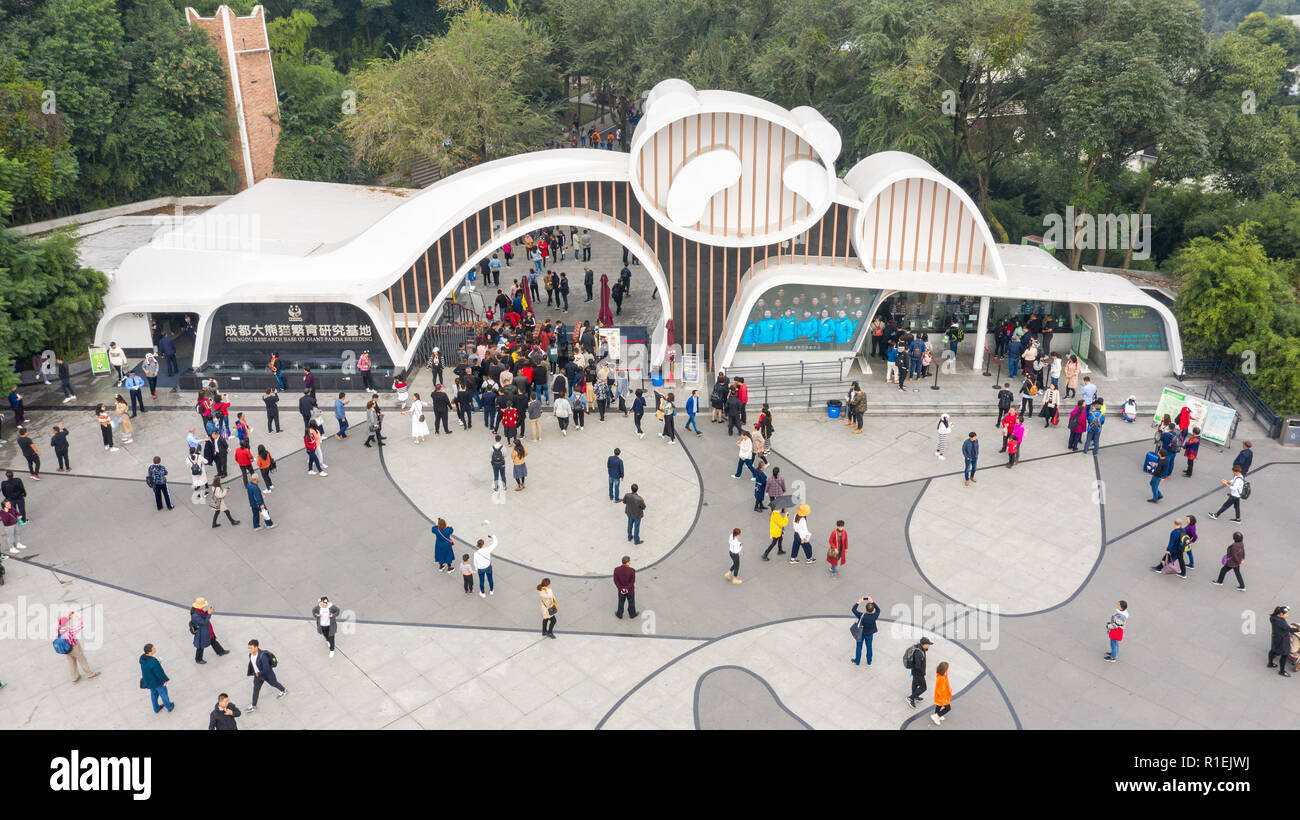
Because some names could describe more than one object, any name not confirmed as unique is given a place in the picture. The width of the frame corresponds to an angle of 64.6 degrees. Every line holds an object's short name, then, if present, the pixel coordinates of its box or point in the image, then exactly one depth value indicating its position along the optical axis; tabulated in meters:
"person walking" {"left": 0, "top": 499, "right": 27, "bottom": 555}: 19.25
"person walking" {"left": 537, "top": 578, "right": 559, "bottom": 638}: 16.72
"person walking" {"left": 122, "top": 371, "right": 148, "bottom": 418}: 24.74
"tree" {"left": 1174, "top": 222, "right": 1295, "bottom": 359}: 26.28
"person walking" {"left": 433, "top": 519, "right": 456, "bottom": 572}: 18.41
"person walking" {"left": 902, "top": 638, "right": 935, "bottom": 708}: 15.08
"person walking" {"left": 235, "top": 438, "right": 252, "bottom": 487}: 21.23
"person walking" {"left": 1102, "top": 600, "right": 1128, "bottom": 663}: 16.15
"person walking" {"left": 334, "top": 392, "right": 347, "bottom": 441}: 23.41
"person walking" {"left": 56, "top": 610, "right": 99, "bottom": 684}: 15.67
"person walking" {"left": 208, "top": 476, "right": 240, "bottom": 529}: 20.20
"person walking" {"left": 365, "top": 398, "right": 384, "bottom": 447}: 23.17
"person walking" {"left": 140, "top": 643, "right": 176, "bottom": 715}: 14.83
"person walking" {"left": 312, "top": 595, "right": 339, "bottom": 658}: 16.30
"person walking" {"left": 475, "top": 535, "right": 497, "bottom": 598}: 17.80
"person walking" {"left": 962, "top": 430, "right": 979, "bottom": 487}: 21.27
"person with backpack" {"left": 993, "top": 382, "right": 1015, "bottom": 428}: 23.73
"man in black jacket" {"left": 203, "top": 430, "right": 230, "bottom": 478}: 21.91
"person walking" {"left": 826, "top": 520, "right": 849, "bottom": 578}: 18.42
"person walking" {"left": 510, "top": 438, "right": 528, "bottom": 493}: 21.17
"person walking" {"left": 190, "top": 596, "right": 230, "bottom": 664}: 16.05
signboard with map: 23.08
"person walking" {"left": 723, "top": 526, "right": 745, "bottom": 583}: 18.05
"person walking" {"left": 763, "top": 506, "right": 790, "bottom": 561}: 18.95
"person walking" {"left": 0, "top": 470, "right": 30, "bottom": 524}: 19.83
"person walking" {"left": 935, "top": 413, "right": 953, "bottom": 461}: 22.45
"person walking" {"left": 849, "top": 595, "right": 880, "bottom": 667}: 15.88
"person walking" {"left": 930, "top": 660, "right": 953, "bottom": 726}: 14.84
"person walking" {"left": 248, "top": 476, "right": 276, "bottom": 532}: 19.81
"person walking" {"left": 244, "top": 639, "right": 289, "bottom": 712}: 15.16
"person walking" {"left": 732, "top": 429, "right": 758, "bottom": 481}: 21.62
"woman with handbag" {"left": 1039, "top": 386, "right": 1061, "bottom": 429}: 24.20
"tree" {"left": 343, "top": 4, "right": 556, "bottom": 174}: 40.16
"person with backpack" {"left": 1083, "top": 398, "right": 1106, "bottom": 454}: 22.78
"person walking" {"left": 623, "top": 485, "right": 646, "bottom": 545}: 19.23
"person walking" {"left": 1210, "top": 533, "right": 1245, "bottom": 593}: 17.87
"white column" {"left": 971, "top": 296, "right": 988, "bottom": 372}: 27.04
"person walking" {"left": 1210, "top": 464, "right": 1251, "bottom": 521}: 19.70
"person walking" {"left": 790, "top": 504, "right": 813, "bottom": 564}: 18.61
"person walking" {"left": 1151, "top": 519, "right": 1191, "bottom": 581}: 18.20
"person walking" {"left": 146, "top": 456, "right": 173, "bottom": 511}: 20.55
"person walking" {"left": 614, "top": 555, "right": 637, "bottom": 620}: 17.11
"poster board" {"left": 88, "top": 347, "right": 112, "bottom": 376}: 26.61
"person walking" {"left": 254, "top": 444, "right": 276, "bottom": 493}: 21.05
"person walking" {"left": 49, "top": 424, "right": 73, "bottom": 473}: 22.05
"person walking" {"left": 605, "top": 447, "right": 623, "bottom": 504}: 20.66
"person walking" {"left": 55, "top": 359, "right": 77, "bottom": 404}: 25.66
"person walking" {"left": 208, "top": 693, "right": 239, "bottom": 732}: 13.88
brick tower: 42.62
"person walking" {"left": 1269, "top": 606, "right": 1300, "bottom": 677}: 15.79
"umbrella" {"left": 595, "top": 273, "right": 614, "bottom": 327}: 30.39
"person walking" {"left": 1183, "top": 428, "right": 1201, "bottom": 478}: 21.89
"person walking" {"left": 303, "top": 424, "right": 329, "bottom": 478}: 21.73
